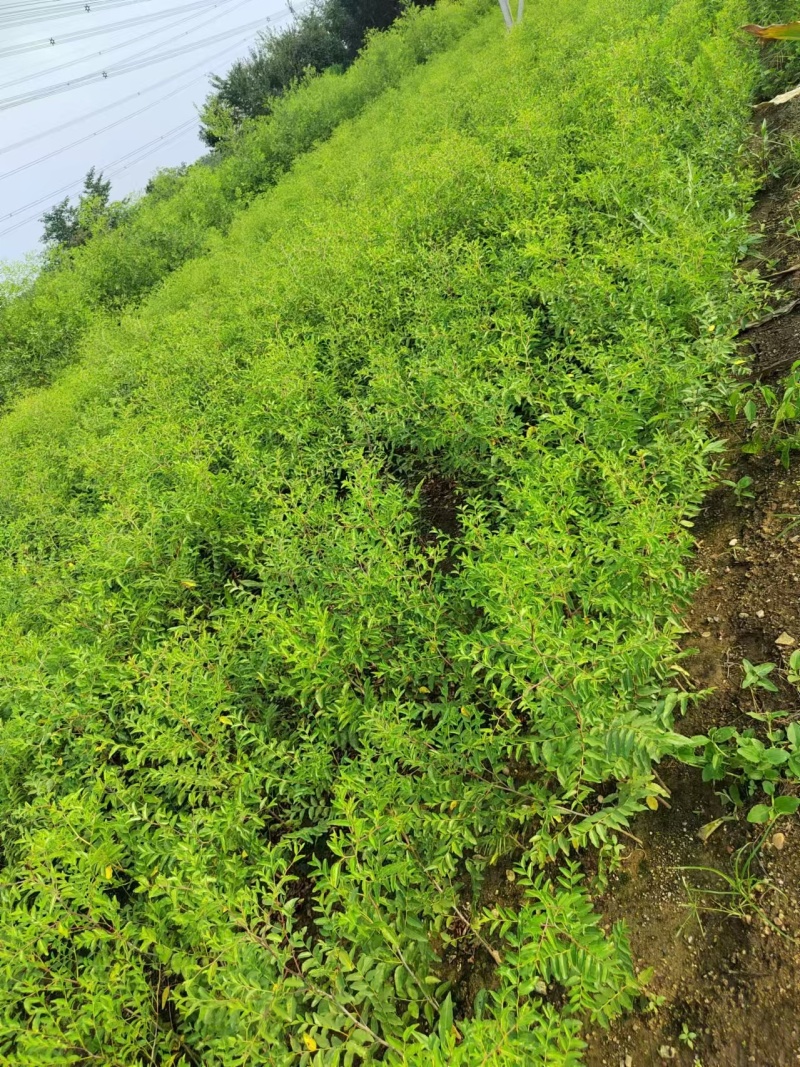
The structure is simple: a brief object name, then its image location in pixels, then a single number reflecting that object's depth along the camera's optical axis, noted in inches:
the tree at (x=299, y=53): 895.1
